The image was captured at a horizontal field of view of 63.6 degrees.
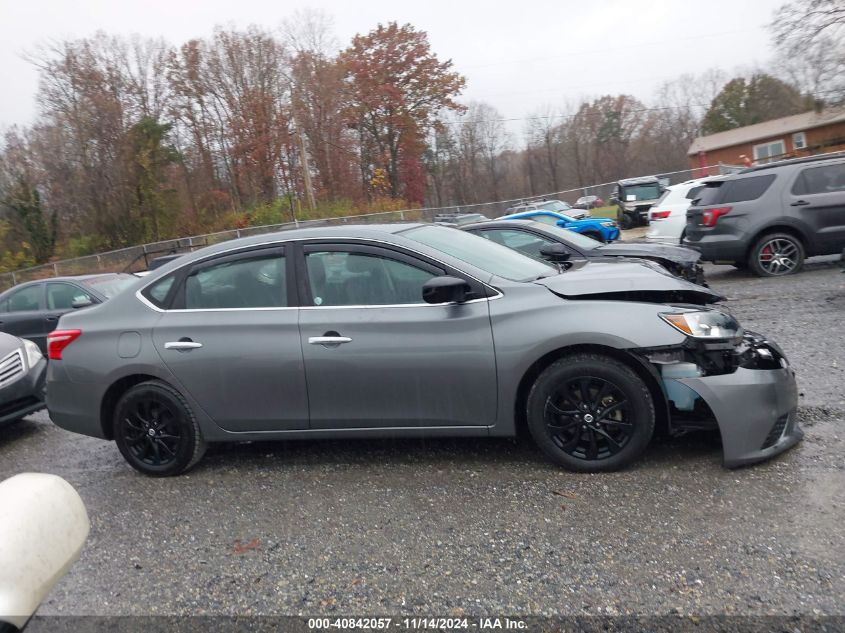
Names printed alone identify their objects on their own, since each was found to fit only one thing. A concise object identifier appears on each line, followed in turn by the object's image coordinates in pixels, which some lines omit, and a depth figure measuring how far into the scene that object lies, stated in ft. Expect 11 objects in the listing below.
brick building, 145.69
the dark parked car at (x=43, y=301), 34.14
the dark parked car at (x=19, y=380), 20.95
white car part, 5.14
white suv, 44.55
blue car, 55.42
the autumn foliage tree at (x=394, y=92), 145.48
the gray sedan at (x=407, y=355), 12.66
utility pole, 121.29
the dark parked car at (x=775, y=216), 33.88
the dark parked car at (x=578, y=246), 28.07
